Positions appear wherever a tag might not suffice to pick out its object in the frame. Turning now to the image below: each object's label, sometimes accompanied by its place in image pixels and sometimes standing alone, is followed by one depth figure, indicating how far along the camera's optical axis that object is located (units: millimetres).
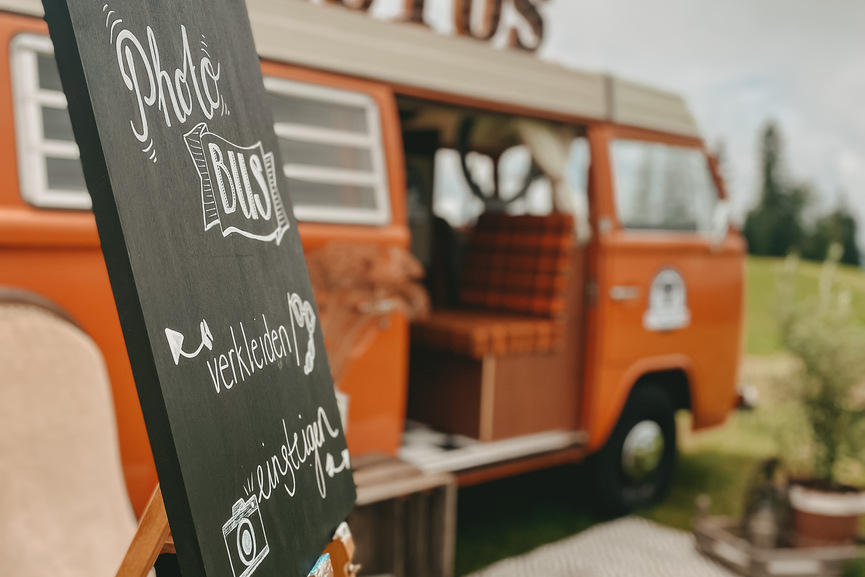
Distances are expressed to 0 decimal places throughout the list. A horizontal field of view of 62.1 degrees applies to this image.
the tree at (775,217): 26328
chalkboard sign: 776
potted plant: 3295
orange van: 2123
